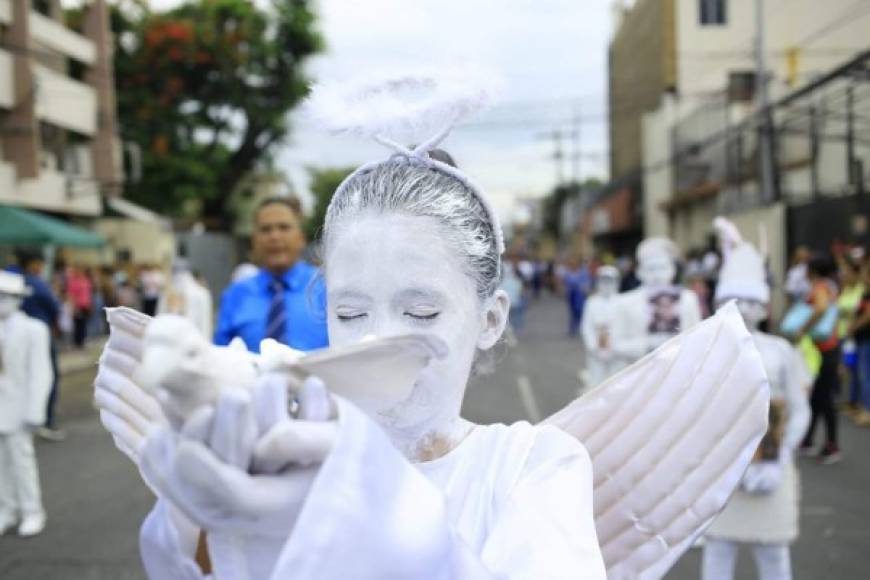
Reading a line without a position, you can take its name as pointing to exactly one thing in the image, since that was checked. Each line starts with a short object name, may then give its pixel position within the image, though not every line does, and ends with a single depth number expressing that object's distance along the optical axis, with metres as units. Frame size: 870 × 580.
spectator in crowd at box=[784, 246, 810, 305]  10.17
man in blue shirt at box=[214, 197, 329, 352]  4.14
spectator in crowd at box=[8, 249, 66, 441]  8.53
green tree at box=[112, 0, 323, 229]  25.70
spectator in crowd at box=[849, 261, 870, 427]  8.63
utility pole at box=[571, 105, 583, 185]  54.38
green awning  14.77
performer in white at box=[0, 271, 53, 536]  5.85
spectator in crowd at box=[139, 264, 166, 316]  16.67
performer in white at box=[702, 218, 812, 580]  4.02
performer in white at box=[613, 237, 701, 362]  6.84
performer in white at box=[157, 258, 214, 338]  9.30
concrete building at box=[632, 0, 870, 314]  11.05
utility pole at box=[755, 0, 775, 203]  15.54
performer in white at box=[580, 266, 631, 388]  7.57
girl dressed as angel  1.01
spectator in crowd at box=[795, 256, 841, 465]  7.45
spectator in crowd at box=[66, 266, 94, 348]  15.68
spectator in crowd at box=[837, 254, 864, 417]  8.61
